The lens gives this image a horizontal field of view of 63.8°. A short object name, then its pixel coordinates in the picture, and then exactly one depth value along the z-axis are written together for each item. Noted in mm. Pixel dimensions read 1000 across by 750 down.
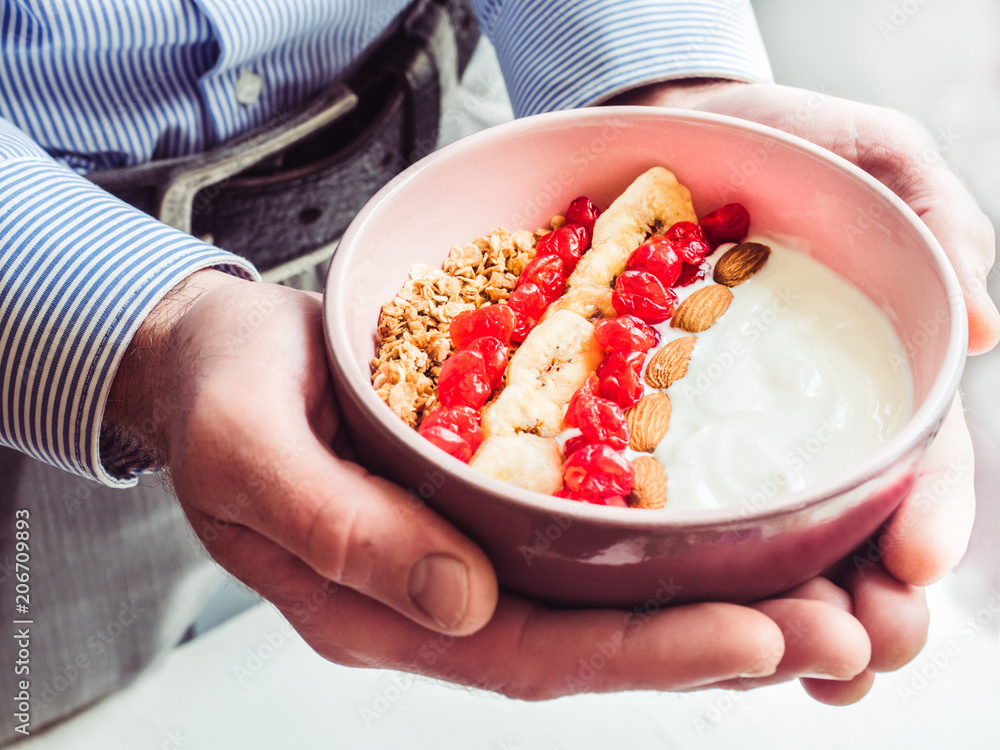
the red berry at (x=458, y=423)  525
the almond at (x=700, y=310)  605
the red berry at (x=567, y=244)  651
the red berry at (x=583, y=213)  674
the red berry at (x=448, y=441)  508
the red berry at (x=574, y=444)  519
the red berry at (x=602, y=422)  514
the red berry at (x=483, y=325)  589
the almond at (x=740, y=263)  635
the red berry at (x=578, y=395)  549
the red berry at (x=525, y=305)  618
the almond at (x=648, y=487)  493
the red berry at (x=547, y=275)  634
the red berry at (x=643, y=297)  599
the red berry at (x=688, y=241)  638
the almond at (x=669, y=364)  566
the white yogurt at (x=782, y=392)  504
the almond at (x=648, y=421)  526
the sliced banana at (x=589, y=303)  625
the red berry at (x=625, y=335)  573
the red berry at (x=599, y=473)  482
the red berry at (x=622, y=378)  549
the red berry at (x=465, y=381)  552
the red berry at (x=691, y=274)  644
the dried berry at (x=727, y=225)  656
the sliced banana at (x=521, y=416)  541
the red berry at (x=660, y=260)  619
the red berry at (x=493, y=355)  571
